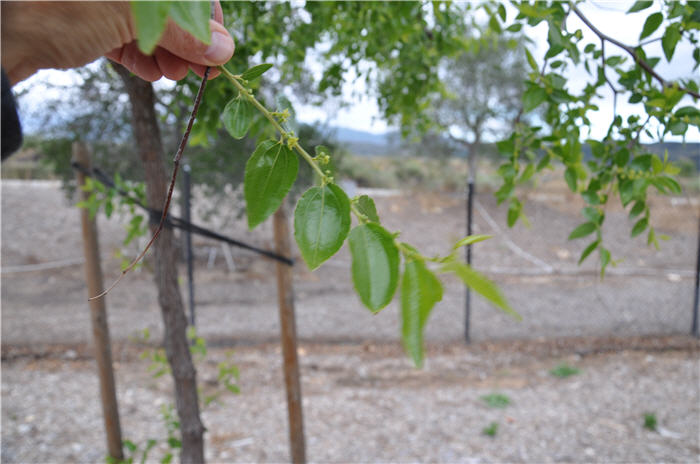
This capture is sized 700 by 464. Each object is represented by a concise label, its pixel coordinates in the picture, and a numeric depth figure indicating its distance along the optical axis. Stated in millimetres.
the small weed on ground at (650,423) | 3221
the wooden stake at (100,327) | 2191
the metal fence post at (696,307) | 4992
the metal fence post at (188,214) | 4530
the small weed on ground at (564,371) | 4176
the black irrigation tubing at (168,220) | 1721
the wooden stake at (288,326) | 2107
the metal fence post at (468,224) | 4709
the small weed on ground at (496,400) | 3594
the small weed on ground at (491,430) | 3121
